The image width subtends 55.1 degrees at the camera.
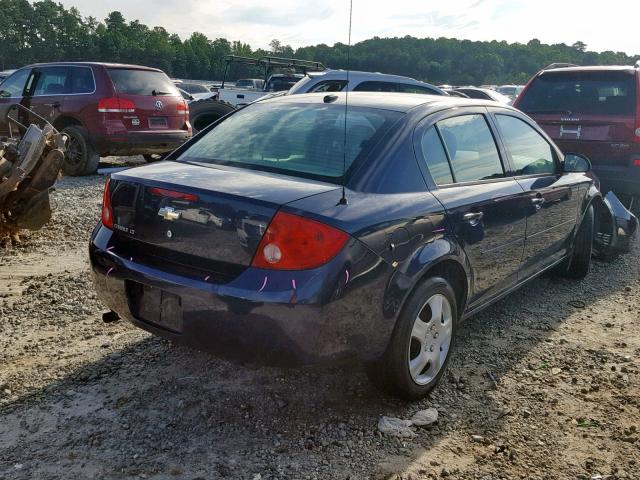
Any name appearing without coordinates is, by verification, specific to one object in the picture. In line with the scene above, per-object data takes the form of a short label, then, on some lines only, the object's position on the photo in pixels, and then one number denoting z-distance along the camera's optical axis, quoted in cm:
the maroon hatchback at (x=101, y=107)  938
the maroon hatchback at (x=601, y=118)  684
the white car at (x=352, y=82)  890
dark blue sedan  261
